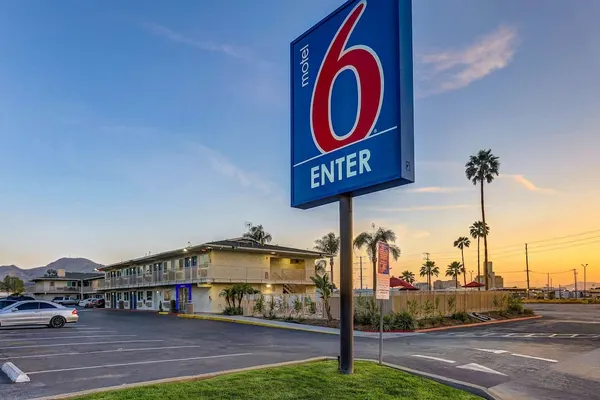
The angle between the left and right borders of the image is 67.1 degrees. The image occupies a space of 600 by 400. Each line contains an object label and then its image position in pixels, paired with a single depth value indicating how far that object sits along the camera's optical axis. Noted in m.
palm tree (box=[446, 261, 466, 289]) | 127.25
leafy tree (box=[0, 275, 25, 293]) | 116.81
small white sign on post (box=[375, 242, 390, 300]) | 9.71
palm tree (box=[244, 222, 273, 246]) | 79.31
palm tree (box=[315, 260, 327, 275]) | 68.83
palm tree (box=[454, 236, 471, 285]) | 96.56
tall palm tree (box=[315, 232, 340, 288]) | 71.81
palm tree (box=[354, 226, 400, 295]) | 60.08
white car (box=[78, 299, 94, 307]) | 65.97
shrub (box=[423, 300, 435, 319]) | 27.12
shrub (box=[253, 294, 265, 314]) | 32.44
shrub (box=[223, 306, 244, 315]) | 34.06
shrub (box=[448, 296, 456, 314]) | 30.08
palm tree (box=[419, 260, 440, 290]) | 120.06
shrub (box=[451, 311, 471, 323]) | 28.79
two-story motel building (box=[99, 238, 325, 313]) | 37.81
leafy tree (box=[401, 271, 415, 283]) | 134.38
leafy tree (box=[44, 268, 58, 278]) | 91.00
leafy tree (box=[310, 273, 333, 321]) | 26.03
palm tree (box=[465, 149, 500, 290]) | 50.44
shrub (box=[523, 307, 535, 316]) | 36.58
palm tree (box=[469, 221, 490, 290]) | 76.50
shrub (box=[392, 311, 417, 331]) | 23.30
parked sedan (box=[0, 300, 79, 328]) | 23.64
